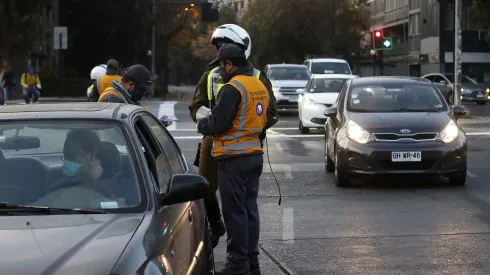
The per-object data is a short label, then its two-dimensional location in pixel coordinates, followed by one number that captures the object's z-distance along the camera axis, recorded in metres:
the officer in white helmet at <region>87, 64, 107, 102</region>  13.65
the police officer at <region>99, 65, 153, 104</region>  8.52
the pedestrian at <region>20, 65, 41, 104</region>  31.16
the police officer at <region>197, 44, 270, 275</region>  6.67
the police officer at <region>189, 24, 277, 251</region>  7.35
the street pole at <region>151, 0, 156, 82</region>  53.35
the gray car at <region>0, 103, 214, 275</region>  3.93
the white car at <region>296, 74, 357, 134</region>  21.56
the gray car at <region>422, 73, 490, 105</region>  41.28
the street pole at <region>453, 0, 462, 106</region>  27.00
